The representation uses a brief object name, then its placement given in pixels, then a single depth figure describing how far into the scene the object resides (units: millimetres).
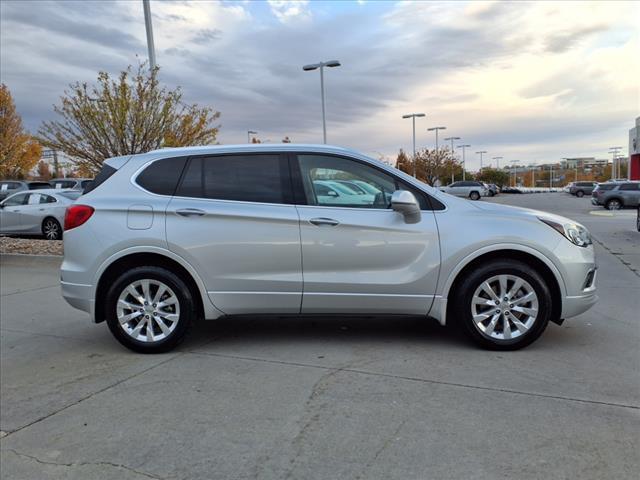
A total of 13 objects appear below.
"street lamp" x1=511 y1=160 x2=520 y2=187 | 125562
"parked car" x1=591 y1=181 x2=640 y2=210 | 29484
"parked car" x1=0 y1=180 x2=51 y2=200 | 26094
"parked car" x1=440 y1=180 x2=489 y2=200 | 49781
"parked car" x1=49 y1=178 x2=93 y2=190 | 24938
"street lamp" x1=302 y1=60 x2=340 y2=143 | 28219
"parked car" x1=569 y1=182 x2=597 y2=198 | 54853
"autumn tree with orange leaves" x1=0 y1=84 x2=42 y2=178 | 31628
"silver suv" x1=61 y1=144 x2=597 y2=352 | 4516
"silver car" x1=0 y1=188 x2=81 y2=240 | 14703
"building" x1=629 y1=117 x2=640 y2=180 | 57997
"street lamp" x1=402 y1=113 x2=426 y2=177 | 52069
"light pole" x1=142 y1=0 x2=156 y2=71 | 13062
